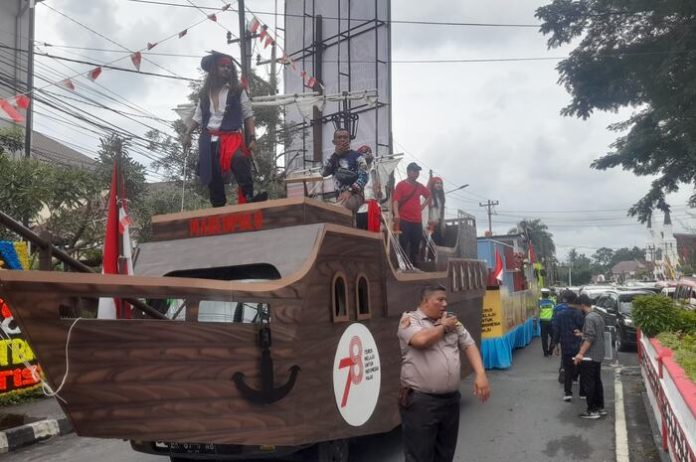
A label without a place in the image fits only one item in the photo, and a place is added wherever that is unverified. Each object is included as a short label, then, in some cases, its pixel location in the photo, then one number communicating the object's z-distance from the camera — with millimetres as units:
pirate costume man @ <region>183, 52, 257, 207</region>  6527
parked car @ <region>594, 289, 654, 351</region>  15275
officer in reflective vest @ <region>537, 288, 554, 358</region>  15039
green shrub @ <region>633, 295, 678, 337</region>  8547
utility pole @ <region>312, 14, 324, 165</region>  15445
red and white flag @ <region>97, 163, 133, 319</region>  5305
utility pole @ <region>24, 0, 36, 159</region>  14062
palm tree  79775
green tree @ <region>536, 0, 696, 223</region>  17609
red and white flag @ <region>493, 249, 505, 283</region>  13742
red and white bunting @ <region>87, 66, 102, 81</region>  9273
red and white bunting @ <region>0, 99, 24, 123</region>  7180
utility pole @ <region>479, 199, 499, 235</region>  63312
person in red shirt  9148
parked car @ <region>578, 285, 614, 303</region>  23438
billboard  15602
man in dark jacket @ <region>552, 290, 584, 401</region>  9389
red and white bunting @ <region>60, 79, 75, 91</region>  8953
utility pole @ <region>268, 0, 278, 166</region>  17450
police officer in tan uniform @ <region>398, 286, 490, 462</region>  4395
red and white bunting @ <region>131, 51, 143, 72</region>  9625
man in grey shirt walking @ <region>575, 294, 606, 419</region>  8328
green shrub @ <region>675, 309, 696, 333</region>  8523
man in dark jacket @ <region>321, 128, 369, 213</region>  7238
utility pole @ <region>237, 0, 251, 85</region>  14386
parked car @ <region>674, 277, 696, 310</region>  11799
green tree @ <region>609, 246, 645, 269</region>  138625
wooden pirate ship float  3660
